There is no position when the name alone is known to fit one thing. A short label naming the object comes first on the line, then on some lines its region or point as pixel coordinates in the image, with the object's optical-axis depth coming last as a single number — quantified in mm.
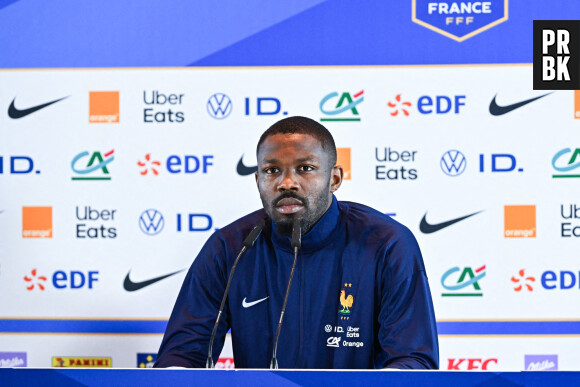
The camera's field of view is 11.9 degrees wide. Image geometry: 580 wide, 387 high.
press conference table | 4619
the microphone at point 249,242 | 4928
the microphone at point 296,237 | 5002
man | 5161
